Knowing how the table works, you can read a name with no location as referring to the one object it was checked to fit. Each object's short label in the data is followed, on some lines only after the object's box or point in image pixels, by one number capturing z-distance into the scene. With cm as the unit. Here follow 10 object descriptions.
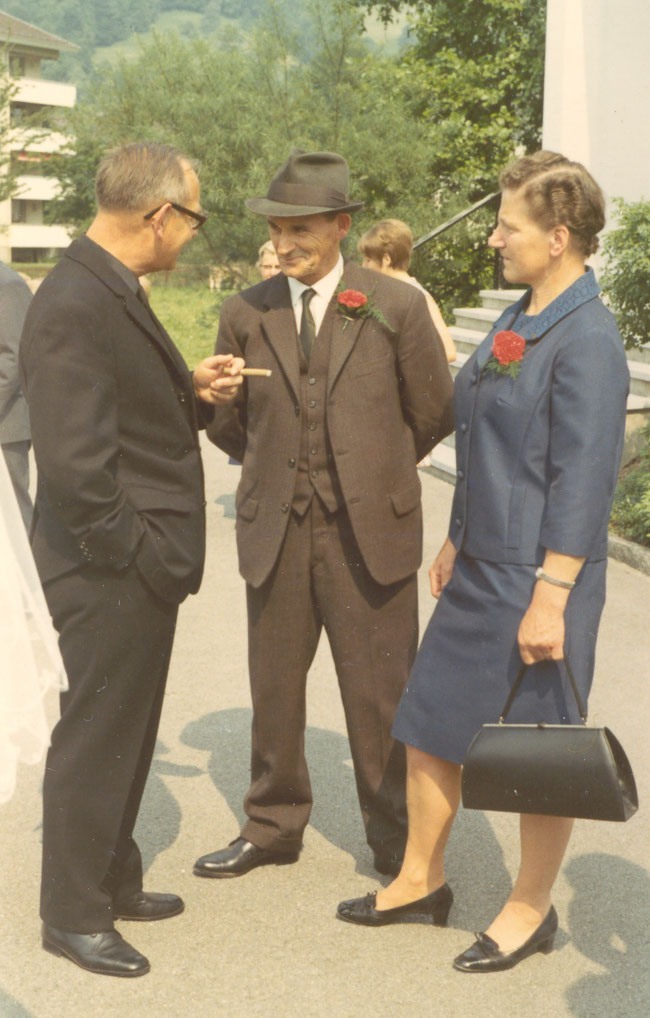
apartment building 9962
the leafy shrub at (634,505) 855
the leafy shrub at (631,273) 931
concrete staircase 1054
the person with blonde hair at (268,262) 823
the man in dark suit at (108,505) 337
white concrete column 1413
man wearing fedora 402
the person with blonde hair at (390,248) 739
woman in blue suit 335
